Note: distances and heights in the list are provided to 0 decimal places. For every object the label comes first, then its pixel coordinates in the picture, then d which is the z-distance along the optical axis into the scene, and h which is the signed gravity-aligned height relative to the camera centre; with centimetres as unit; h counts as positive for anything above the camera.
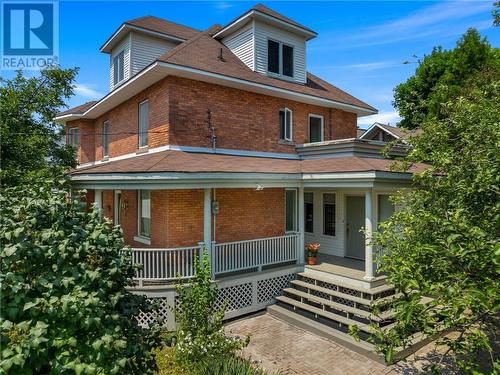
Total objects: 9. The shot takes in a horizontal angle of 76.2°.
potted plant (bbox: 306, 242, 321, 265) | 1139 -235
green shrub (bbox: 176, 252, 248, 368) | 644 -304
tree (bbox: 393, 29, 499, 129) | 2362 +1021
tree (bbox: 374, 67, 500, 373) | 358 -72
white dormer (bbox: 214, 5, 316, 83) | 1395 +672
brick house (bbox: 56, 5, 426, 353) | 936 +63
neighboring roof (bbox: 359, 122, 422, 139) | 2347 +463
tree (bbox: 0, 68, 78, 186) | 1060 +238
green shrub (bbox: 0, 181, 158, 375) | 303 -110
